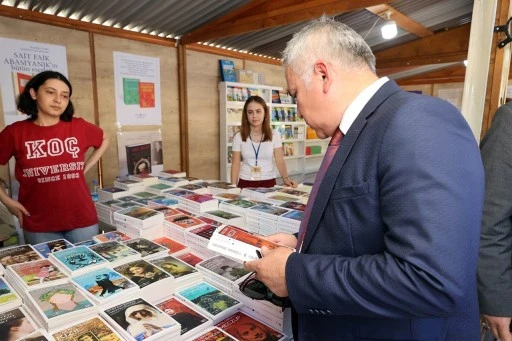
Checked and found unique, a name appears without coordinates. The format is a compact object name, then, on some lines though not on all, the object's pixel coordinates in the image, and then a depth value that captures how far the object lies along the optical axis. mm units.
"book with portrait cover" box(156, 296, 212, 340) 1086
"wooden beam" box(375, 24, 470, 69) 5320
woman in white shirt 3189
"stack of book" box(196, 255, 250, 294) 1332
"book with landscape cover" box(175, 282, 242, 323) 1189
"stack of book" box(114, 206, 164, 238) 1812
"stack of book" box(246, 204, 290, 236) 1986
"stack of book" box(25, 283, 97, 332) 1040
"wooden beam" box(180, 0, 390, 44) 2990
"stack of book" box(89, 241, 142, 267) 1431
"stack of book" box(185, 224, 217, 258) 1619
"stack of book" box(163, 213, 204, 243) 1781
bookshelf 4836
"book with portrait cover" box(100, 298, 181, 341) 1001
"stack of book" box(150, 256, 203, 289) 1354
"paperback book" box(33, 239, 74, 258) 1569
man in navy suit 610
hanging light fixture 3986
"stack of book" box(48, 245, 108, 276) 1331
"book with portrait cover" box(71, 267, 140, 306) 1159
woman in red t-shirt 1995
